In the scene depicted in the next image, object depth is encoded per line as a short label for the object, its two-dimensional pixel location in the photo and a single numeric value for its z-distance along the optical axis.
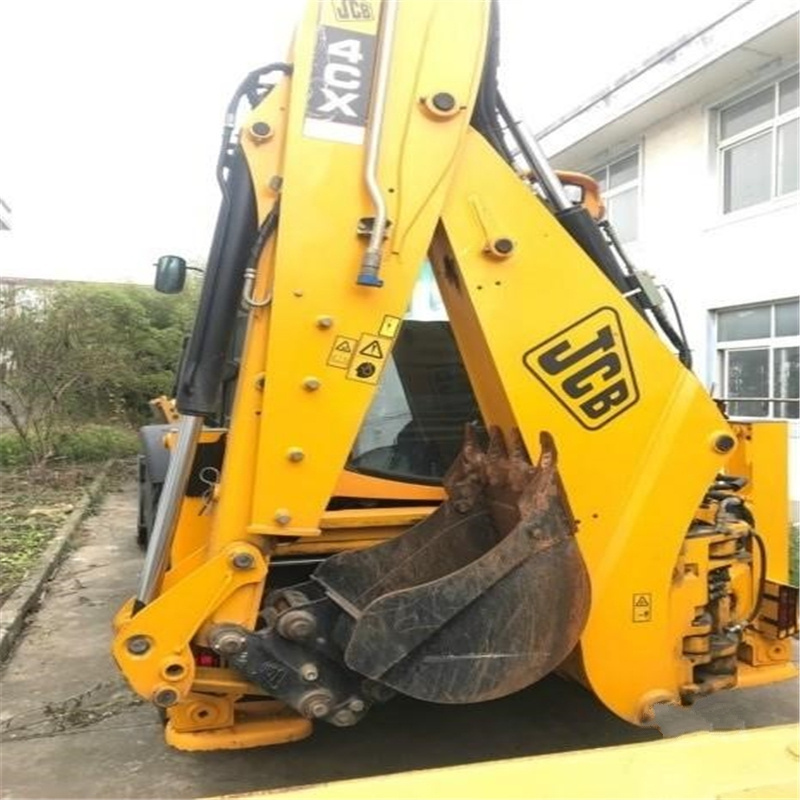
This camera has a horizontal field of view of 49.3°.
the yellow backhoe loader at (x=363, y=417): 2.84
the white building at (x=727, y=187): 9.73
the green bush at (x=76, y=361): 11.23
